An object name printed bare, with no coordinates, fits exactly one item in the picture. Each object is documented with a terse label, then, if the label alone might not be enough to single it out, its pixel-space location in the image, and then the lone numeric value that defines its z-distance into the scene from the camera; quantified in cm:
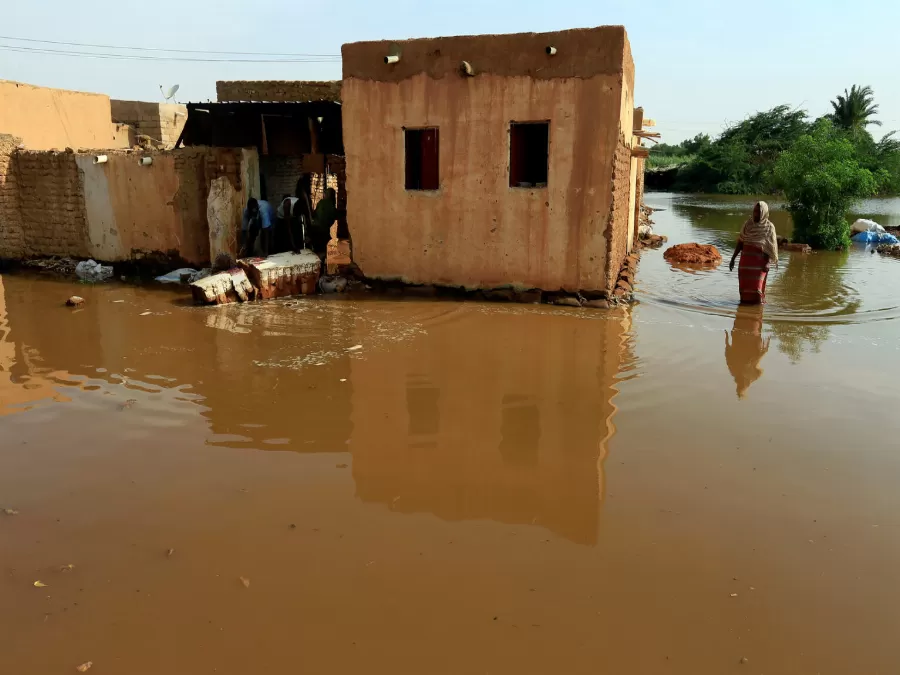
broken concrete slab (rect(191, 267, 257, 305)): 917
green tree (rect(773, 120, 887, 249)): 1661
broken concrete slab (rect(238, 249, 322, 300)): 958
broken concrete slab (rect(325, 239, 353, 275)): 1107
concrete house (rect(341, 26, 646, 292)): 868
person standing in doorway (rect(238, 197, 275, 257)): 1076
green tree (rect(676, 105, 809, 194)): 4359
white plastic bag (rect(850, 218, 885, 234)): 1822
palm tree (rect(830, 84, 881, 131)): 4394
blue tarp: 1733
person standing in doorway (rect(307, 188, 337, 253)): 1080
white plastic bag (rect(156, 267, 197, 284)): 1107
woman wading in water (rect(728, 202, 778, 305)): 919
